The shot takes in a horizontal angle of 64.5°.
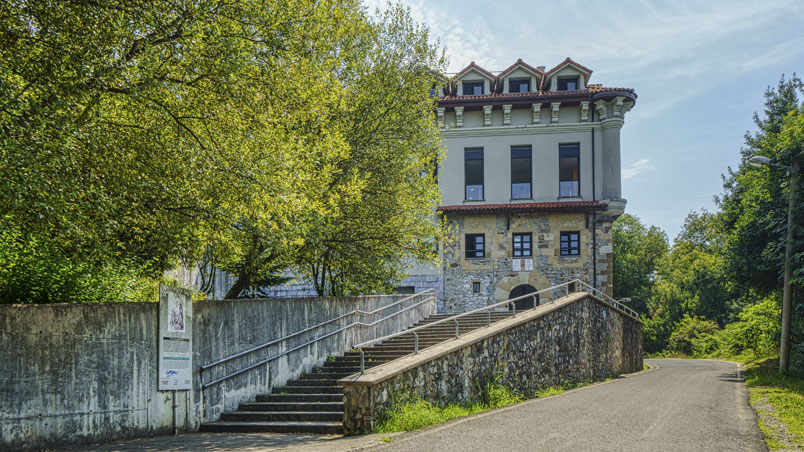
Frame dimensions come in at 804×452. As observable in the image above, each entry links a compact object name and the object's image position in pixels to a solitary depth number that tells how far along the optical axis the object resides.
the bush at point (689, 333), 45.62
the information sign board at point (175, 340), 10.13
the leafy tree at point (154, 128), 8.10
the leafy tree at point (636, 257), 49.38
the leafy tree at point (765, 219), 19.08
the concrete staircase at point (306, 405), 10.78
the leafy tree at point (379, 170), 14.76
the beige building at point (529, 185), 26.34
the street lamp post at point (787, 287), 18.45
